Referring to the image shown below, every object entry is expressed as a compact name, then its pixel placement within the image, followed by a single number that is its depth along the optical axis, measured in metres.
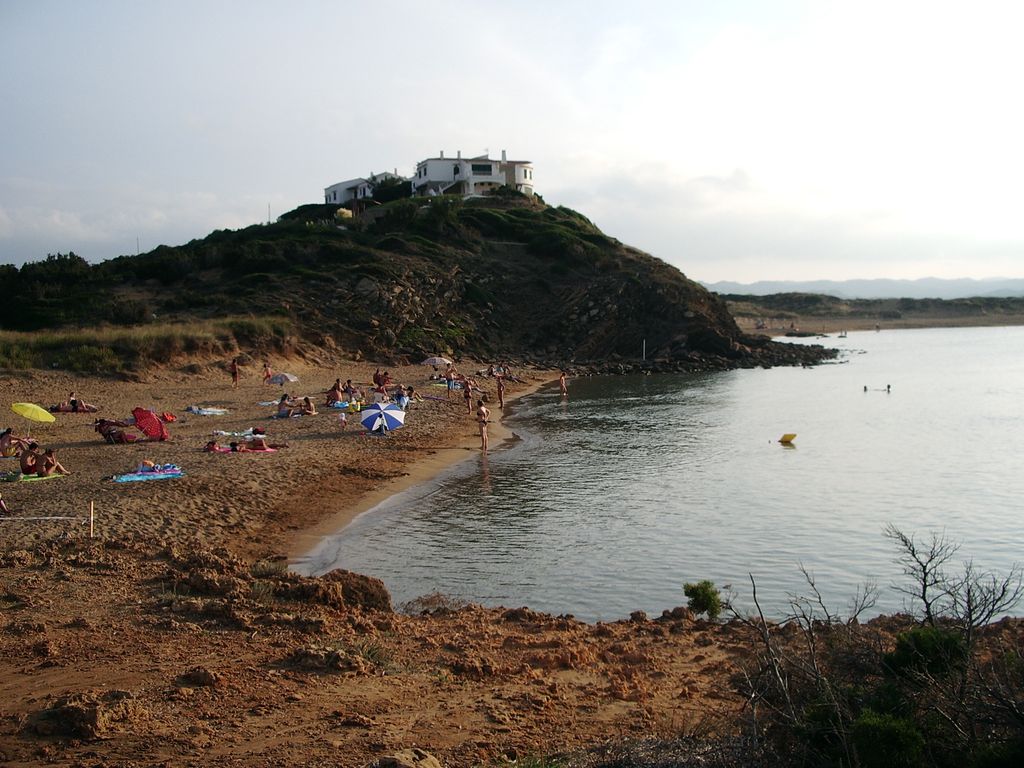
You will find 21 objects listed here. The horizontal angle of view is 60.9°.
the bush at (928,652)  7.40
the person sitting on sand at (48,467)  18.94
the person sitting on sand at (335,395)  34.03
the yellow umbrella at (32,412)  20.72
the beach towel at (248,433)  25.05
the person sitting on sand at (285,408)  30.48
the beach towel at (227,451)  23.20
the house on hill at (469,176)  97.25
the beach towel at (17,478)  18.49
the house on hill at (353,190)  101.30
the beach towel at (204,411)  29.75
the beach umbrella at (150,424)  23.81
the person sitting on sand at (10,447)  20.97
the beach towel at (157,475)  18.95
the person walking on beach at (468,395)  37.41
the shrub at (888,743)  5.90
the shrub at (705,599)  13.01
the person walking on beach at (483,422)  28.83
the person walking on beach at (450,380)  42.39
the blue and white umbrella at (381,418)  28.53
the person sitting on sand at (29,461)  18.80
